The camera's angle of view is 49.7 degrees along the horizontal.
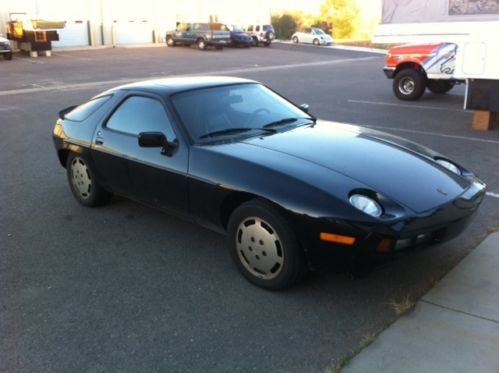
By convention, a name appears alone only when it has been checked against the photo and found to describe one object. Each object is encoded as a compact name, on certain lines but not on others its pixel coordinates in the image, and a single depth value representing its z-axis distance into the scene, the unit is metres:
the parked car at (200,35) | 31.83
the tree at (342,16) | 51.94
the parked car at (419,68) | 11.83
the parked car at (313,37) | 39.78
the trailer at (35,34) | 25.45
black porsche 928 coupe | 3.28
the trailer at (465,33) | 8.24
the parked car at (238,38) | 34.09
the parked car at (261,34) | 36.12
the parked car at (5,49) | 23.22
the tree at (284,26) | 46.81
